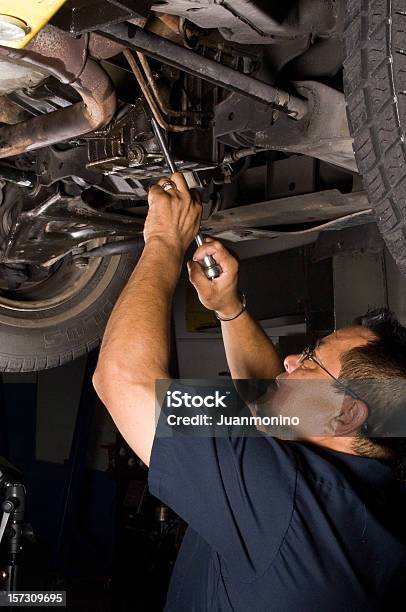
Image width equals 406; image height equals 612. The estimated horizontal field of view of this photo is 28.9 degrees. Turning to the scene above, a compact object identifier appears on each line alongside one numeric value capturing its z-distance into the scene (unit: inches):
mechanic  48.8
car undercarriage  61.3
